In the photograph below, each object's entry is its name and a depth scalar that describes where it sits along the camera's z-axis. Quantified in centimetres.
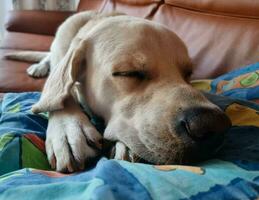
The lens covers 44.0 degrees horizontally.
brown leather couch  48
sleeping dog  25
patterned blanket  18
